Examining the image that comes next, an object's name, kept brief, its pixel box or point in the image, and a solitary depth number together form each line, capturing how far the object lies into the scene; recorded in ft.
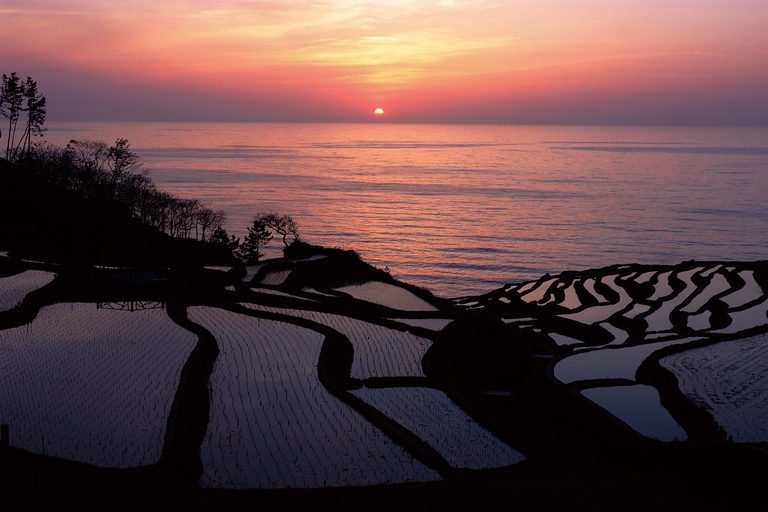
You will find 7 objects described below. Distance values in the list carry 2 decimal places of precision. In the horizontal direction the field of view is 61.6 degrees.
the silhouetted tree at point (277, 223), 246.68
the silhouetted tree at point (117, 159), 251.19
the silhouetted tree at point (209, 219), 277.23
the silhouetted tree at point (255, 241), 226.58
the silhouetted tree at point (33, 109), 249.55
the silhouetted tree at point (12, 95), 244.22
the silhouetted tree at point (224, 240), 236.84
